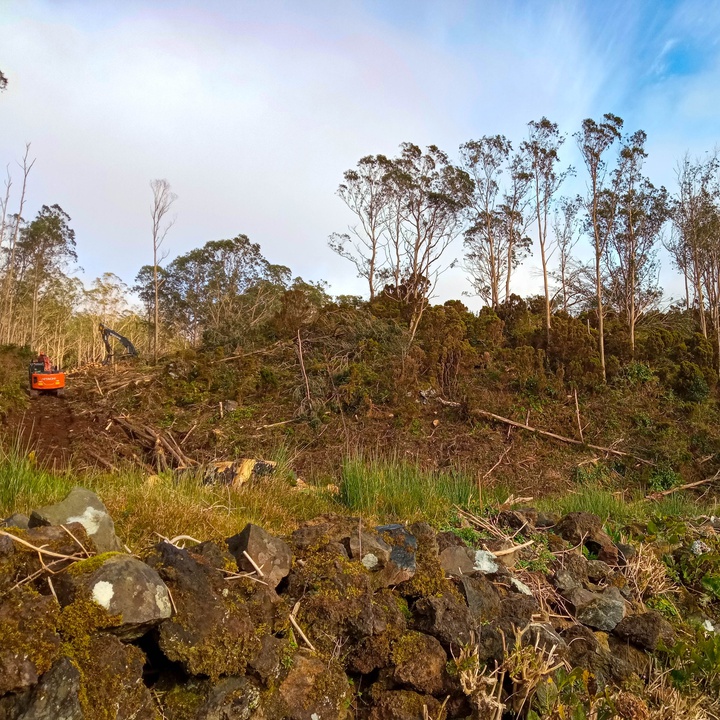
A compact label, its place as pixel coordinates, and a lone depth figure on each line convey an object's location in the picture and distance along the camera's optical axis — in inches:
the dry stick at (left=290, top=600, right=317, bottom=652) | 91.1
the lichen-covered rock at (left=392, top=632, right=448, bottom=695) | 93.1
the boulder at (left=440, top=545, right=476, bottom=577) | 122.9
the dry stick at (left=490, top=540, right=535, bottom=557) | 139.3
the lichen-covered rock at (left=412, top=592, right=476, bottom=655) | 100.1
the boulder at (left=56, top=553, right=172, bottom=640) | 73.8
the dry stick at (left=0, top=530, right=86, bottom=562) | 77.9
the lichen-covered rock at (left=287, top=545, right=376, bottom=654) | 94.3
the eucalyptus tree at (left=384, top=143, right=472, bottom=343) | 998.4
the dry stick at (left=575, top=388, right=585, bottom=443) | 507.8
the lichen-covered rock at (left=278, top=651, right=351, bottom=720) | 83.5
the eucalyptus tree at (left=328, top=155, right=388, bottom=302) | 1103.0
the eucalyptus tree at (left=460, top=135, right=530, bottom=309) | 1000.9
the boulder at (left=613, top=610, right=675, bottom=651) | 121.0
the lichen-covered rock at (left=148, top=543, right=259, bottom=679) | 77.0
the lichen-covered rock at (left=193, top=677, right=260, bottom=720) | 76.4
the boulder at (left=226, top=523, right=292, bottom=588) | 95.9
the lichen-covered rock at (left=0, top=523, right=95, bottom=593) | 75.5
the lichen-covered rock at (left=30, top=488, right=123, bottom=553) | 91.3
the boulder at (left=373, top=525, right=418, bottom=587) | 110.1
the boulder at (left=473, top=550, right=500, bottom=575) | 127.0
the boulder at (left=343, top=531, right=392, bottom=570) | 111.2
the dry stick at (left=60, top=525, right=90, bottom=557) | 83.5
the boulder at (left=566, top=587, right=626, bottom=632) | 126.3
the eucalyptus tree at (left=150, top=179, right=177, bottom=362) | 1005.2
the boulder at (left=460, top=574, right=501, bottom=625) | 110.5
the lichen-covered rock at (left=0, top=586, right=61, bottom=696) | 63.1
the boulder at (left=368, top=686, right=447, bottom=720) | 89.5
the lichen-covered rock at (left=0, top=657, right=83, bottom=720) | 62.8
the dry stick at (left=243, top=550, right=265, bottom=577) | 93.6
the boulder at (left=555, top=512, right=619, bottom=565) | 159.5
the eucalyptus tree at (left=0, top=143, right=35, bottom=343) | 985.5
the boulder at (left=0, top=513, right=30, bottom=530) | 93.5
